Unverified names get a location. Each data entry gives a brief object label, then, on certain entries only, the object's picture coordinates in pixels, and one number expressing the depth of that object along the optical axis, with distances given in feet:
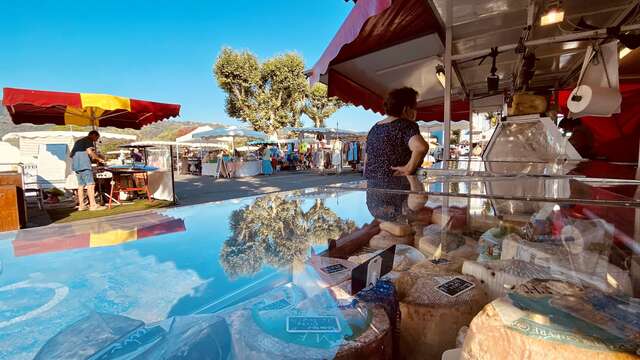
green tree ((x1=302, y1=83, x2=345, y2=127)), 87.40
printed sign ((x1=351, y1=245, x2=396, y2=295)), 2.55
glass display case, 1.66
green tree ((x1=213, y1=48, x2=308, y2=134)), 70.90
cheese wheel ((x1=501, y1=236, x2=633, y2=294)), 2.36
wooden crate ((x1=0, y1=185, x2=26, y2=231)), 13.66
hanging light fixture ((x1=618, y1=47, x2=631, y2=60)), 8.94
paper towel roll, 8.50
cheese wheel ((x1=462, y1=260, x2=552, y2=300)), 2.49
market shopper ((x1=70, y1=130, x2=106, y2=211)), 18.57
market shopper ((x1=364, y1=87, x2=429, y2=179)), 7.02
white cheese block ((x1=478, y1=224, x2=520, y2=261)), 3.42
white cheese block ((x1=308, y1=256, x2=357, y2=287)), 2.58
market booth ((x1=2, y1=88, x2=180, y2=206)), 16.43
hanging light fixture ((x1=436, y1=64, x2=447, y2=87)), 12.74
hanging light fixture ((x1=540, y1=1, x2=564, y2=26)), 8.19
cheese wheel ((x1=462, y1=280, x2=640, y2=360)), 1.54
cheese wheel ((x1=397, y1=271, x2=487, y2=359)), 2.42
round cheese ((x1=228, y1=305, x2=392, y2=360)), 1.63
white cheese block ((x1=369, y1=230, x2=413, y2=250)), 3.56
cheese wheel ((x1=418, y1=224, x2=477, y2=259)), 3.72
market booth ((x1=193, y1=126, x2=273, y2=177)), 46.70
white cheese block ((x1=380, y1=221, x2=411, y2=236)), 3.81
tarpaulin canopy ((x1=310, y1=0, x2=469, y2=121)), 7.34
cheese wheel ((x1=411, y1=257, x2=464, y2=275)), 3.14
